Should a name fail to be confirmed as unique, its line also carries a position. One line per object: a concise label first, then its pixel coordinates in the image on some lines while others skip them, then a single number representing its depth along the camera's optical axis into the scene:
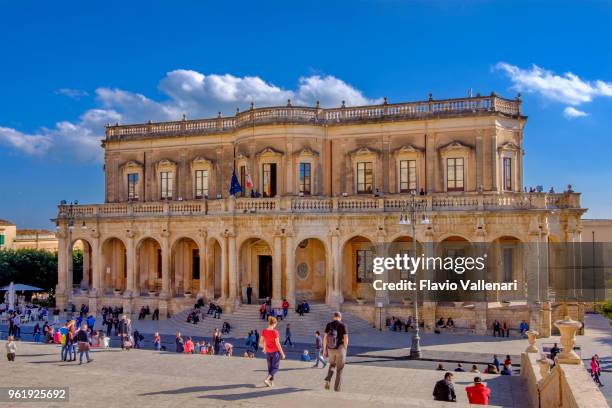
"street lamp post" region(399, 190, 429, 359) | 28.23
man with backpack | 13.64
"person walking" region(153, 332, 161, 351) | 28.25
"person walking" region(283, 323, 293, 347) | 30.51
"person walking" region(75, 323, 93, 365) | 18.72
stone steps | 34.56
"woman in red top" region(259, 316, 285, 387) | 14.12
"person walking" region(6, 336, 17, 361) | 18.94
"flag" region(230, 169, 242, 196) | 38.19
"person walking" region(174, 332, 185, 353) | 26.95
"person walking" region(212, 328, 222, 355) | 27.78
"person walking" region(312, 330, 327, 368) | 19.40
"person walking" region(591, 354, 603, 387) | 24.17
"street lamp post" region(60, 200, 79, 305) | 43.22
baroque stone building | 35.50
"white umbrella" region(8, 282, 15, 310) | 34.69
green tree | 53.12
